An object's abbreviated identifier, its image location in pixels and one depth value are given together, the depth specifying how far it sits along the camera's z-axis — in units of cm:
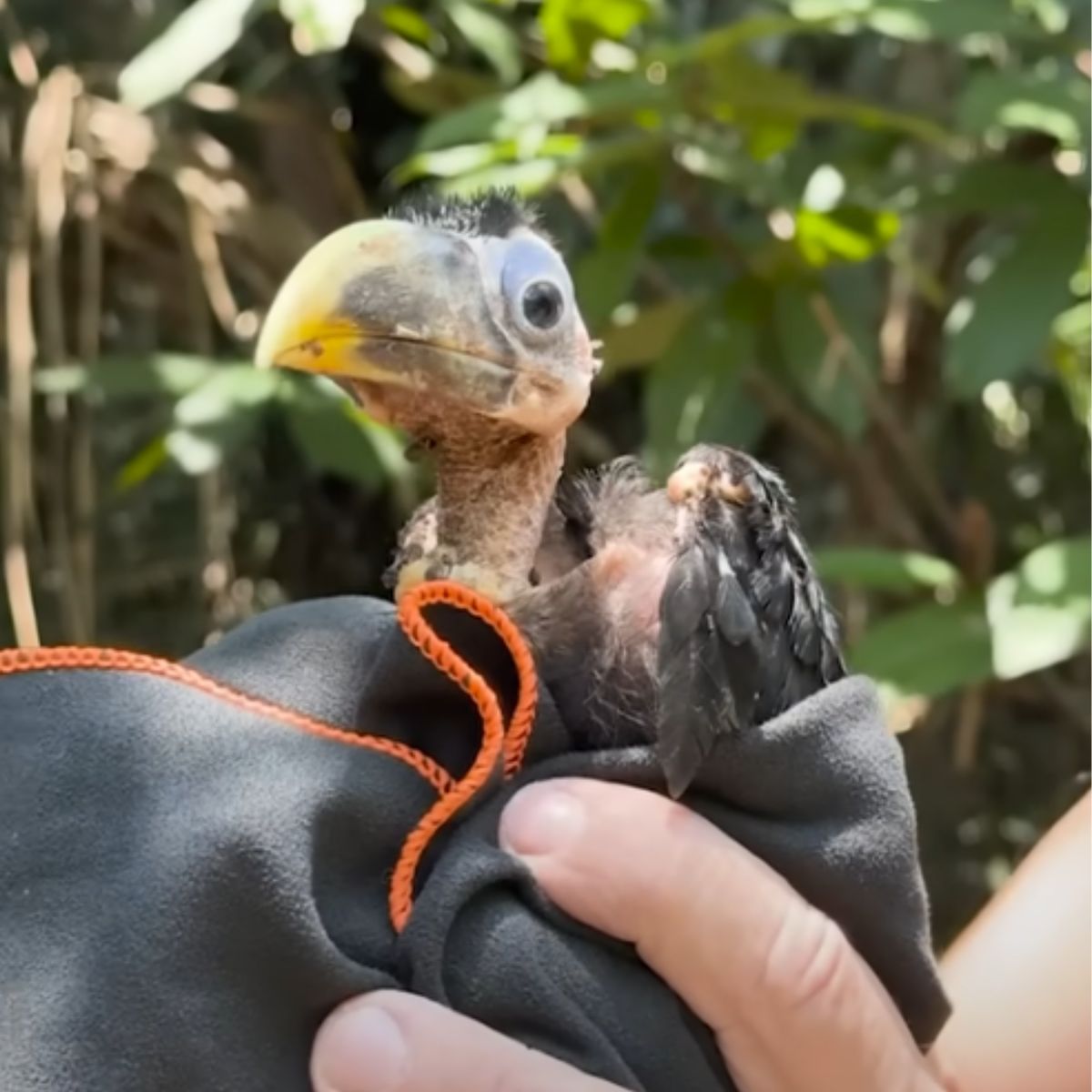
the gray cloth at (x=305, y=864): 43
